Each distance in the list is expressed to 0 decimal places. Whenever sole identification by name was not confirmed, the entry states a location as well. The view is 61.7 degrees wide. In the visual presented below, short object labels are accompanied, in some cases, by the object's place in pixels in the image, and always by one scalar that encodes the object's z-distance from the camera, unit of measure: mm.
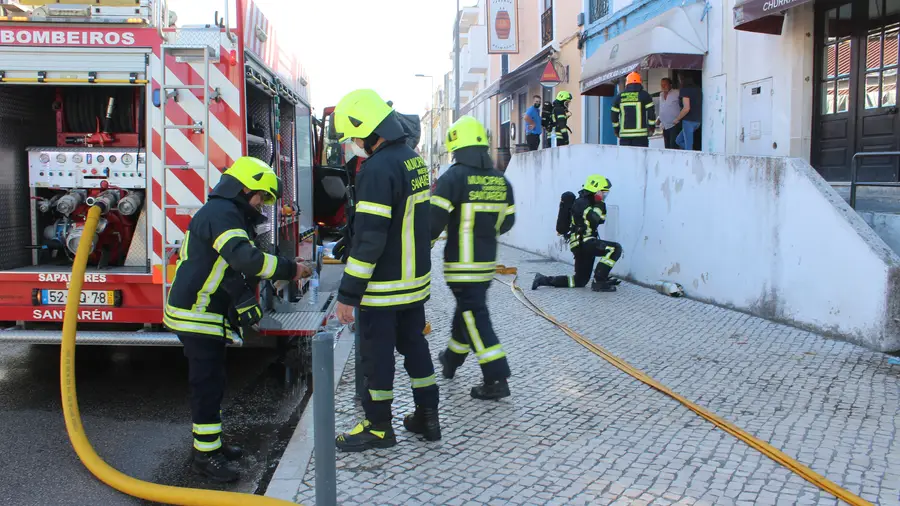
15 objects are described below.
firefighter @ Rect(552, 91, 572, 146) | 14090
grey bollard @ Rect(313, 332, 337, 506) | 2709
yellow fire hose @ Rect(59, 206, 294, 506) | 3297
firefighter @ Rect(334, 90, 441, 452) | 3725
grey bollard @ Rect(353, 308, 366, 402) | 4109
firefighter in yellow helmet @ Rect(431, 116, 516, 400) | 4789
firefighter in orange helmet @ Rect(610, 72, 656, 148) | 10992
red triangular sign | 16234
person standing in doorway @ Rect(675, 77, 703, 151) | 11734
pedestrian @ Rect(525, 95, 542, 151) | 16359
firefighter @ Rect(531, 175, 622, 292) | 8883
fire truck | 4926
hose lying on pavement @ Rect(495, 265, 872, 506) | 3379
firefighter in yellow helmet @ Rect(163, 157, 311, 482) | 3797
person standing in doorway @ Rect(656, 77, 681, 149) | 11891
